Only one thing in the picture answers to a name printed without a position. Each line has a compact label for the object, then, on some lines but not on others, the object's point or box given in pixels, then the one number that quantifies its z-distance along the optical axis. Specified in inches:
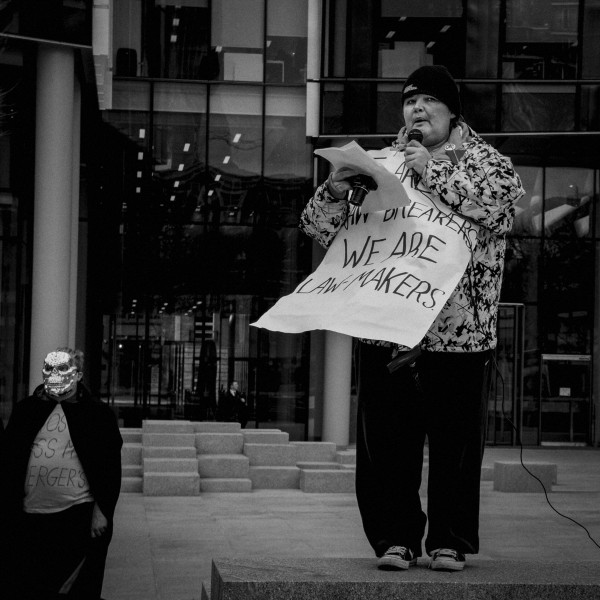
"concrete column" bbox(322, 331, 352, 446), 1061.1
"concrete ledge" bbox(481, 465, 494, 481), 727.7
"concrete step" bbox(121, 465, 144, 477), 663.8
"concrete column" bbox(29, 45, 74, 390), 906.1
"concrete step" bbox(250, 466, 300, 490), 671.1
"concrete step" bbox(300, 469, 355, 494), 650.8
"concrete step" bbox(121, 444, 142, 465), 687.1
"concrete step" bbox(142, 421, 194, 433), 749.4
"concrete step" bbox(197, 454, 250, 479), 666.8
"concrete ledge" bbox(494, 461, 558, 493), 669.3
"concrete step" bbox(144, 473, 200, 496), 614.2
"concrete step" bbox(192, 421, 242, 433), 778.2
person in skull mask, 273.3
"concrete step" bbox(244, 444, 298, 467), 700.0
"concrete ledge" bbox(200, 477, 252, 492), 647.8
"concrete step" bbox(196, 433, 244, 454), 718.5
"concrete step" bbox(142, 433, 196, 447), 707.4
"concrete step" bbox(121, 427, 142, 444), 758.5
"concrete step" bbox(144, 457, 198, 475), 641.0
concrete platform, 164.6
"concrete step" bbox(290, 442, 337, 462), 725.9
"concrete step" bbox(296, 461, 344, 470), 702.5
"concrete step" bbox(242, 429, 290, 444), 742.0
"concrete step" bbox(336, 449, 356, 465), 769.6
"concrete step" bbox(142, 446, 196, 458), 685.9
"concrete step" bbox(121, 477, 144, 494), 634.2
